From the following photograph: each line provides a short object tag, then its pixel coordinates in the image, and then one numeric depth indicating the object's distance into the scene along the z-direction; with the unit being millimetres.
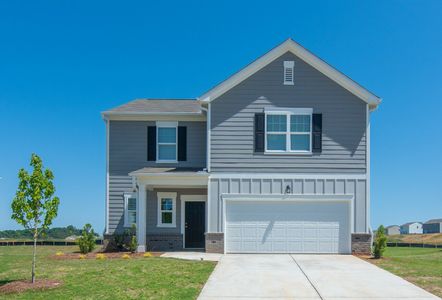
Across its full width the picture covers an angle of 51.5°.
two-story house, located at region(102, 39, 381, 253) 17938
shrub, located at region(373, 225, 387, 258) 16125
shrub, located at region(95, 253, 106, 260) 16142
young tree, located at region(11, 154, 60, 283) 11070
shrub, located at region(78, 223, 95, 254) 18250
